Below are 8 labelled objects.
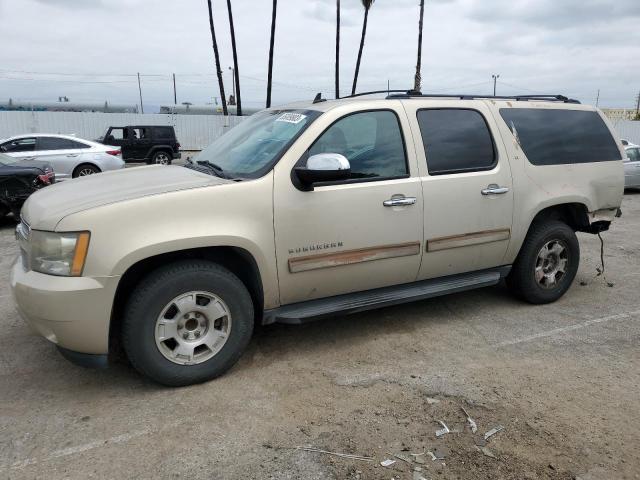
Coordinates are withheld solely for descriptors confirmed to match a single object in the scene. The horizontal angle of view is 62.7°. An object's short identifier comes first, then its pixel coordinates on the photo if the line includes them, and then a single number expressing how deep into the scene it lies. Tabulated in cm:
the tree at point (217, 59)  2990
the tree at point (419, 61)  2650
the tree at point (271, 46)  2967
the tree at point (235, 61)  3082
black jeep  2022
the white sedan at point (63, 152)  1299
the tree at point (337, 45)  3153
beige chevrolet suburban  306
